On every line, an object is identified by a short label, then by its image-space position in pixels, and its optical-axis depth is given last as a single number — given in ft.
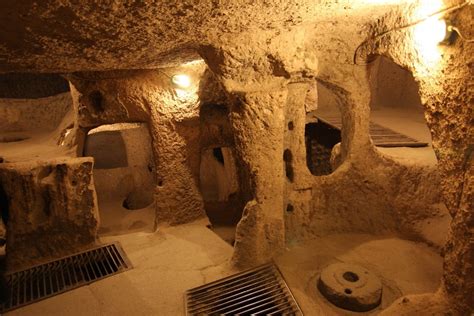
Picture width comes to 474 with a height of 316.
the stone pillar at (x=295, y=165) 11.44
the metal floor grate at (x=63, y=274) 10.72
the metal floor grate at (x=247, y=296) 9.32
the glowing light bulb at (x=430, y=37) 7.15
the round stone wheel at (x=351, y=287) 8.88
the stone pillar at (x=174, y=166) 15.90
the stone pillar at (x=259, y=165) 10.46
